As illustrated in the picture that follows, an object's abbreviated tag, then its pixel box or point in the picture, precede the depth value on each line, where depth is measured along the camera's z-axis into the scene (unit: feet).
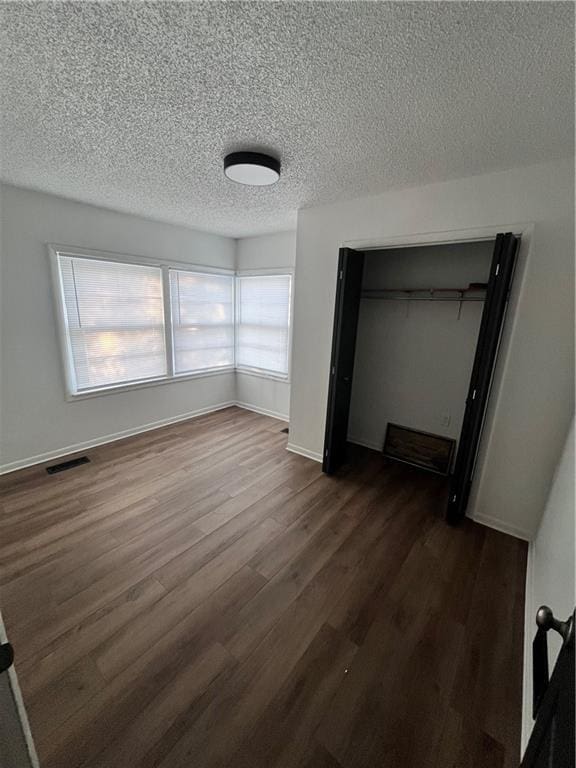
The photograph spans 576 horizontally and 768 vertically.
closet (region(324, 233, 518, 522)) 9.17
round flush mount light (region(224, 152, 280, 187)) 6.15
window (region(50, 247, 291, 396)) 10.49
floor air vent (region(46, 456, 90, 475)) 9.77
